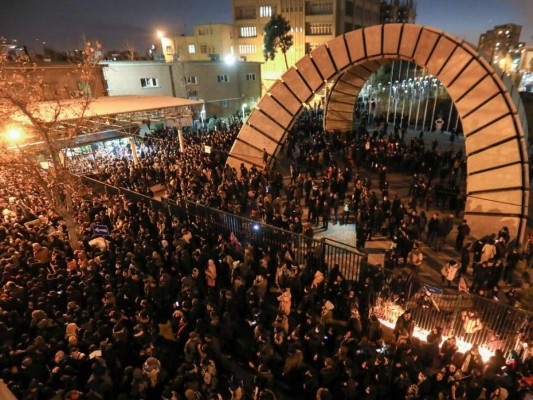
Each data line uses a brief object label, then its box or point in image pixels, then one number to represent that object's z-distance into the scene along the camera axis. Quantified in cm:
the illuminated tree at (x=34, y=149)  845
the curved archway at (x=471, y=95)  1048
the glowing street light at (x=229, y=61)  3319
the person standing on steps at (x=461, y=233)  963
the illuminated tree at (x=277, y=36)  4216
